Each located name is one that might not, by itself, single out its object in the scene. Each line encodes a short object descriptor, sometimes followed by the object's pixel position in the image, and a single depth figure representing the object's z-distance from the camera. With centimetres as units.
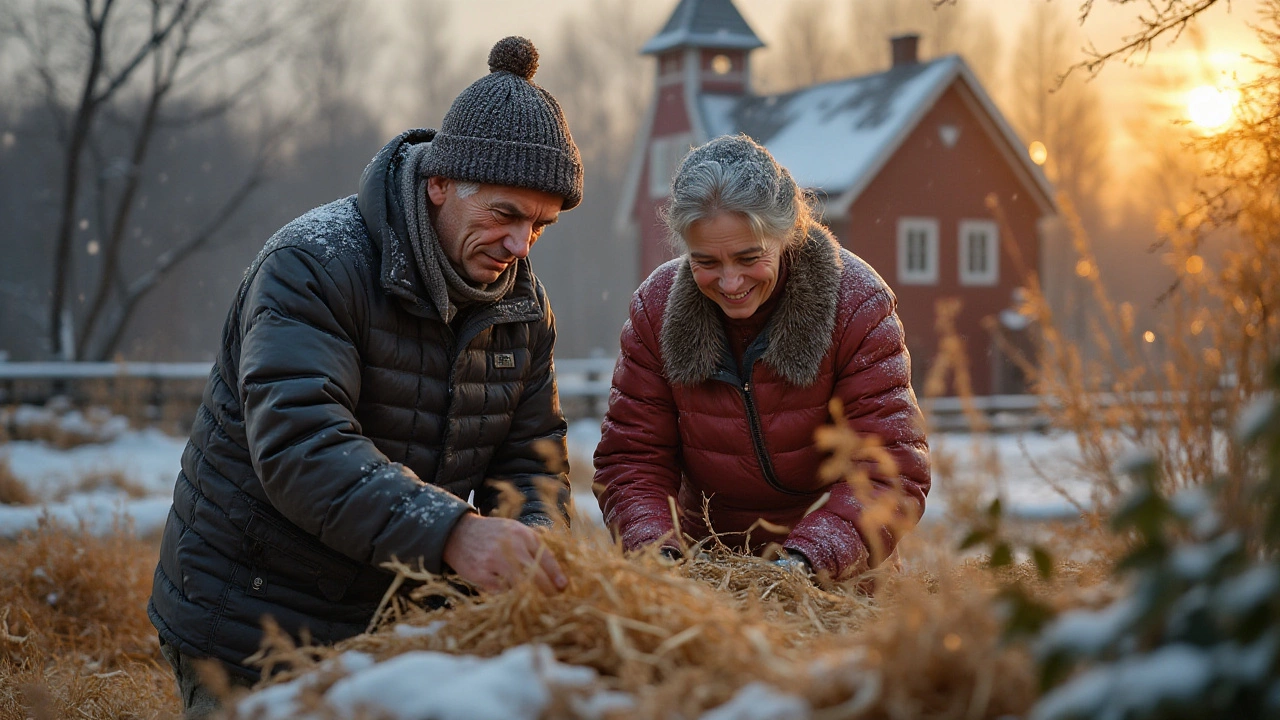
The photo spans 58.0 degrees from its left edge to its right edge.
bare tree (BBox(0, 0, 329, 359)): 1867
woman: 312
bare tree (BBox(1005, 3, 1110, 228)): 4091
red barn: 2248
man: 243
